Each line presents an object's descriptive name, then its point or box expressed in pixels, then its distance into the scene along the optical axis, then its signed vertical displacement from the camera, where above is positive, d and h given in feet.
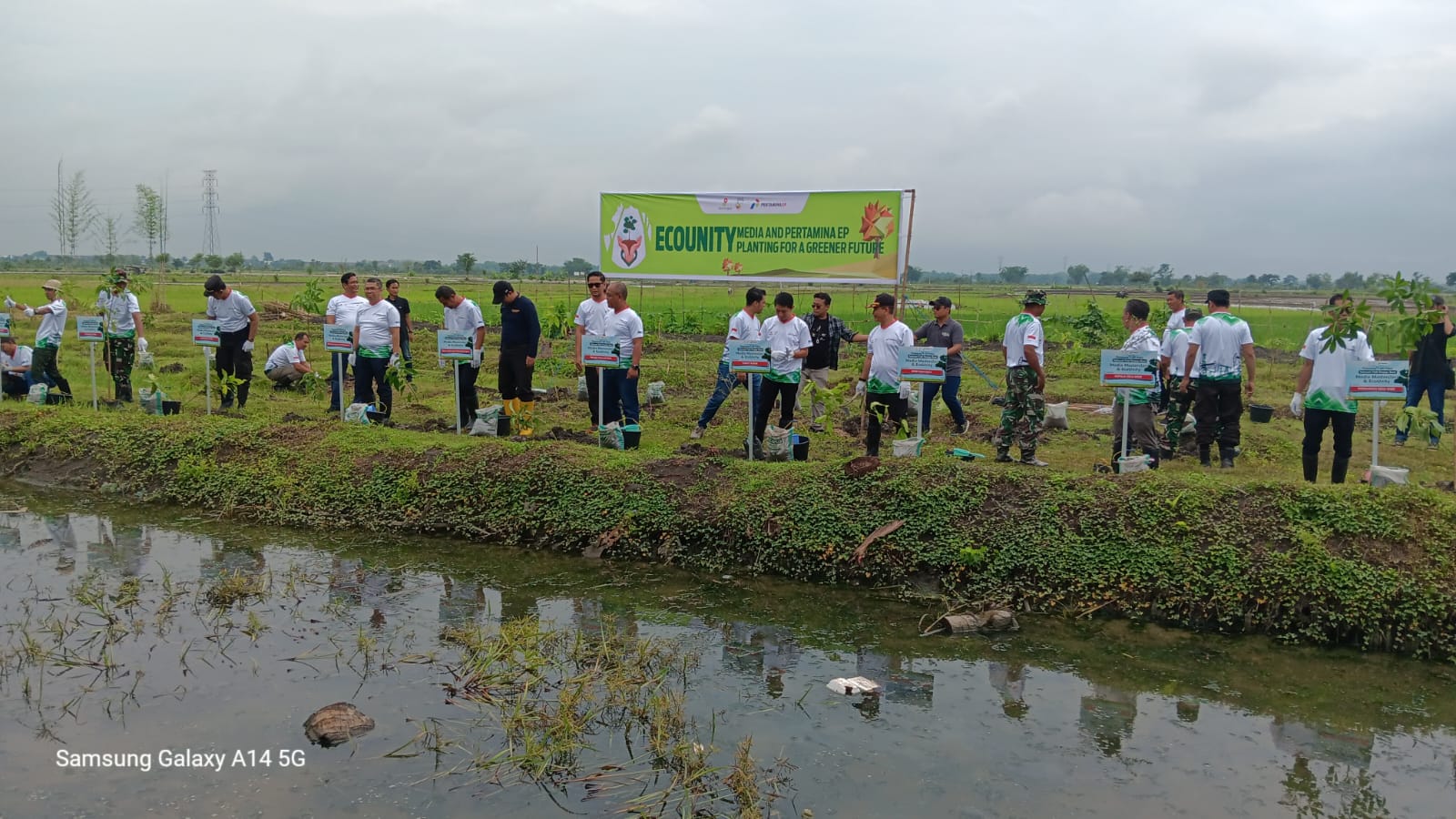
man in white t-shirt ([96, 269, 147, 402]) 39.68 -1.52
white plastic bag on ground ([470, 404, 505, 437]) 33.94 -4.17
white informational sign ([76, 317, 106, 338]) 39.17 -1.56
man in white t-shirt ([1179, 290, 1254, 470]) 29.78 -1.55
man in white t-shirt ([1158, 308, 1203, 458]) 32.17 -2.18
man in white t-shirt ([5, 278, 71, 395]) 40.16 -1.95
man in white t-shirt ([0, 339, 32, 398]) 41.60 -3.41
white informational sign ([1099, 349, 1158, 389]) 27.02 -1.43
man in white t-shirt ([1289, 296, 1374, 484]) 25.68 -1.79
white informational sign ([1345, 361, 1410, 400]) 24.54 -1.41
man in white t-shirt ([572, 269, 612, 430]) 33.22 -0.42
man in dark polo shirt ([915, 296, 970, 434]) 35.35 -1.16
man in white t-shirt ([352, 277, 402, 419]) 34.53 -1.52
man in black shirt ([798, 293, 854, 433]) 35.01 -1.15
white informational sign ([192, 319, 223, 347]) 37.42 -1.55
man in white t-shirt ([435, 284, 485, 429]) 35.40 -1.07
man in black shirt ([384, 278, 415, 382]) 40.34 -0.73
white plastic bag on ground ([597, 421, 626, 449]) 31.73 -4.25
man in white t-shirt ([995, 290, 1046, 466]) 28.81 -1.95
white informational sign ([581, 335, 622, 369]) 31.60 -1.54
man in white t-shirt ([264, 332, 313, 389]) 45.27 -3.14
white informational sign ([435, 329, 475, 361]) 33.27 -1.56
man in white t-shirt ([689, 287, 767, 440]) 32.48 -0.95
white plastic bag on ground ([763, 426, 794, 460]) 30.55 -4.20
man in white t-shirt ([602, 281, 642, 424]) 32.73 -1.58
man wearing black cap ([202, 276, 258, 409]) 38.88 -1.40
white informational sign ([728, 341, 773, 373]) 30.12 -1.54
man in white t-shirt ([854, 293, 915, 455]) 29.99 -1.78
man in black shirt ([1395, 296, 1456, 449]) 35.94 -1.67
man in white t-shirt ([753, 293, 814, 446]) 31.37 -1.40
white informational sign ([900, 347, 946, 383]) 27.76 -1.51
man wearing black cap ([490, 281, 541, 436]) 33.91 -1.75
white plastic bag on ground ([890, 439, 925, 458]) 28.55 -3.93
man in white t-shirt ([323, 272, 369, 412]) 35.78 -0.50
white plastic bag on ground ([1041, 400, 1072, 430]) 38.52 -3.99
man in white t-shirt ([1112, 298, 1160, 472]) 29.94 -2.41
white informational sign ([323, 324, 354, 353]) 34.71 -1.53
